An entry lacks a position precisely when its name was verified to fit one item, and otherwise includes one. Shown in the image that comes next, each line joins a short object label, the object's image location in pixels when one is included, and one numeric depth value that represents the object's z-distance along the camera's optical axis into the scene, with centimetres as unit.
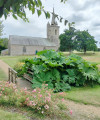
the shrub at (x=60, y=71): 642
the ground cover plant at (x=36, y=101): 365
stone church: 4278
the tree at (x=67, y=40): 3938
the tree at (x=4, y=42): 2427
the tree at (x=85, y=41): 3850
